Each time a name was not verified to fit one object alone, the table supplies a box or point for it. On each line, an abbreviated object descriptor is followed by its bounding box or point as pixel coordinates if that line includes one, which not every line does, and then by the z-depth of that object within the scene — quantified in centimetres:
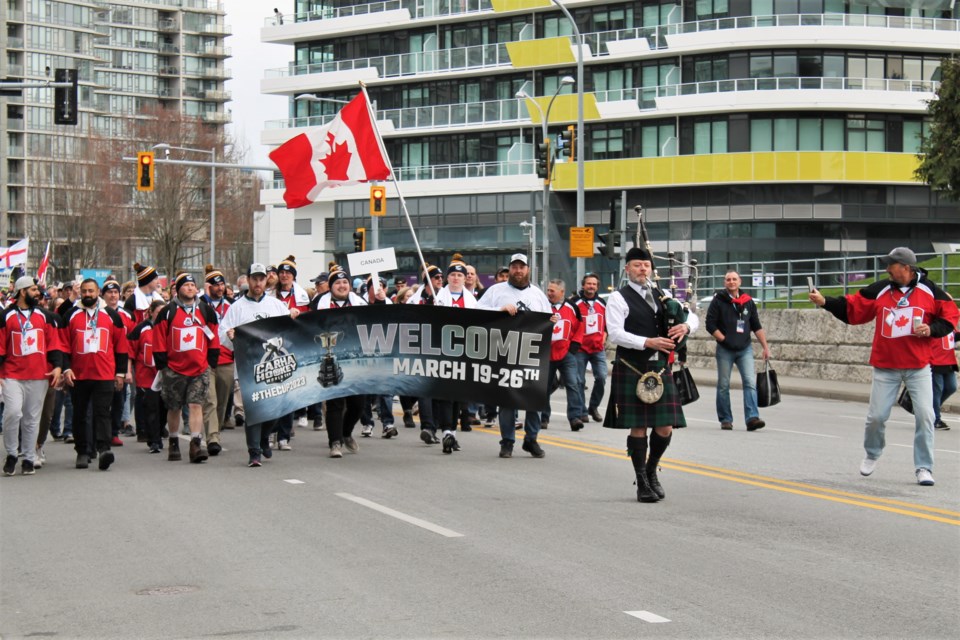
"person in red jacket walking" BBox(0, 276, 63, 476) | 1315
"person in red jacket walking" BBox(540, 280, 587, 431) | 1695
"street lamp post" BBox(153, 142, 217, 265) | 6536
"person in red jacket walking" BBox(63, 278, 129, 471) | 1358
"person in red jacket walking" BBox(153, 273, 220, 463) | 1402
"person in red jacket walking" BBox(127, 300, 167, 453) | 1548
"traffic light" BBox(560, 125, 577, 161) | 3678
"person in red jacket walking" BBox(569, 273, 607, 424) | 1803
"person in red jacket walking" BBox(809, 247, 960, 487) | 1172
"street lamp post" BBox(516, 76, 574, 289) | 3747
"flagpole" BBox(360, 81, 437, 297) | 1627
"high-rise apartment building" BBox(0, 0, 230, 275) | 9562
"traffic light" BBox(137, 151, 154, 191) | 3631
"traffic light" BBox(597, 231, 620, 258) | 3253
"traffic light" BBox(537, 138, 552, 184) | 3644
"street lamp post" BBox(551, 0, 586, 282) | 3595
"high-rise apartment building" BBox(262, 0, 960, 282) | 5750
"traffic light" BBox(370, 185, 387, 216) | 3897
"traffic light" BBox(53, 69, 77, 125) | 2822
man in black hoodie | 1748
